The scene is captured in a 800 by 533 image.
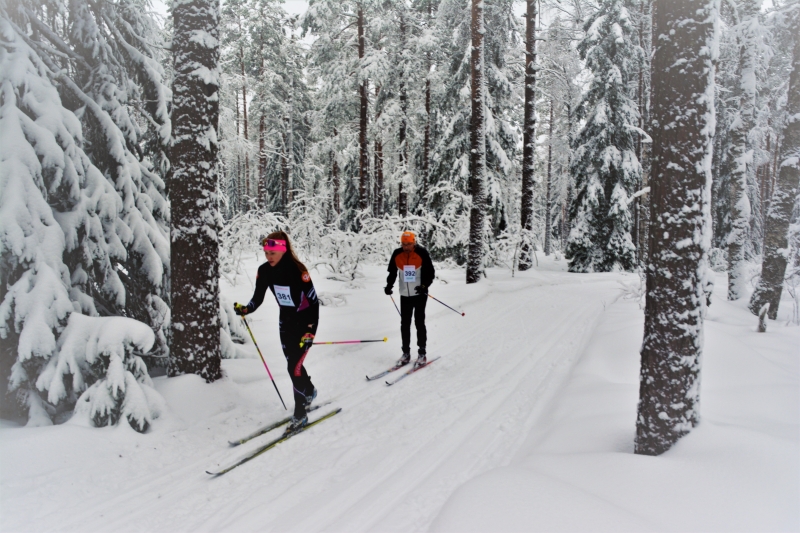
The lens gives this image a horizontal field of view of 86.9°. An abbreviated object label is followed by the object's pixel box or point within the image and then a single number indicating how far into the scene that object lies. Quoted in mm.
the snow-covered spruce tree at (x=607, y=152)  19328
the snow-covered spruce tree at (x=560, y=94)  25281
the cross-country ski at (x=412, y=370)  6812
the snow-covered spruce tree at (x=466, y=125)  18109
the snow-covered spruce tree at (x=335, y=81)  19922
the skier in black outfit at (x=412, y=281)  7688
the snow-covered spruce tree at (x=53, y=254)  4207
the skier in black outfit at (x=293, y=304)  5273
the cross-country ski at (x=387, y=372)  6750
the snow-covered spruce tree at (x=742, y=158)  10406
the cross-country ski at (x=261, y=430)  4672
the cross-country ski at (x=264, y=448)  4113
